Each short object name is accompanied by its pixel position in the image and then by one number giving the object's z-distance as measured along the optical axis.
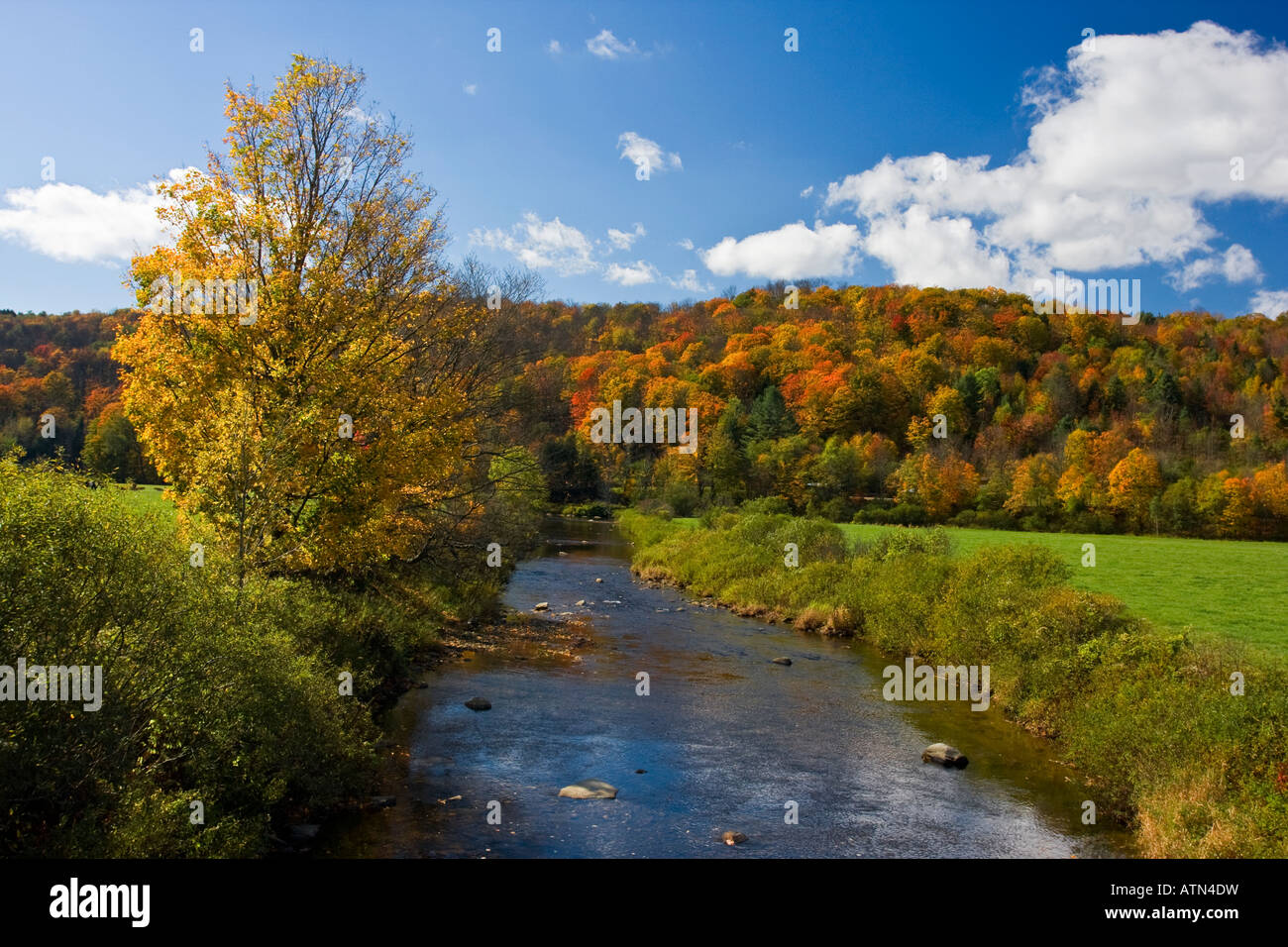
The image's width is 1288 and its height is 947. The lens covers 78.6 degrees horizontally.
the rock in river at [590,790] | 13.31
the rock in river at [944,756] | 15.85
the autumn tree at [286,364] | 14.44
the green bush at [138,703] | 7.17
